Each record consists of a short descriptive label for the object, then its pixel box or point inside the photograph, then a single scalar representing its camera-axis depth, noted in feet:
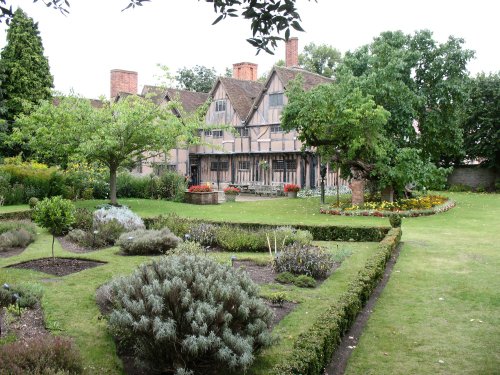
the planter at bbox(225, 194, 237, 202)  96.68
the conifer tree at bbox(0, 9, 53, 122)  108.37
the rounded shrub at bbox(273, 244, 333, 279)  33.68
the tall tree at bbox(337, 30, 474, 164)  77.36
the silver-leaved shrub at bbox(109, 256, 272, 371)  17.56
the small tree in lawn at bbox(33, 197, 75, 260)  36.78
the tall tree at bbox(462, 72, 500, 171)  110.73
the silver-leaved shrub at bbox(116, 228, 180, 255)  41.04
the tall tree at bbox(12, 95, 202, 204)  70.85
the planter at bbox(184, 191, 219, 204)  91.09
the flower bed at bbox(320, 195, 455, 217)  70.33
